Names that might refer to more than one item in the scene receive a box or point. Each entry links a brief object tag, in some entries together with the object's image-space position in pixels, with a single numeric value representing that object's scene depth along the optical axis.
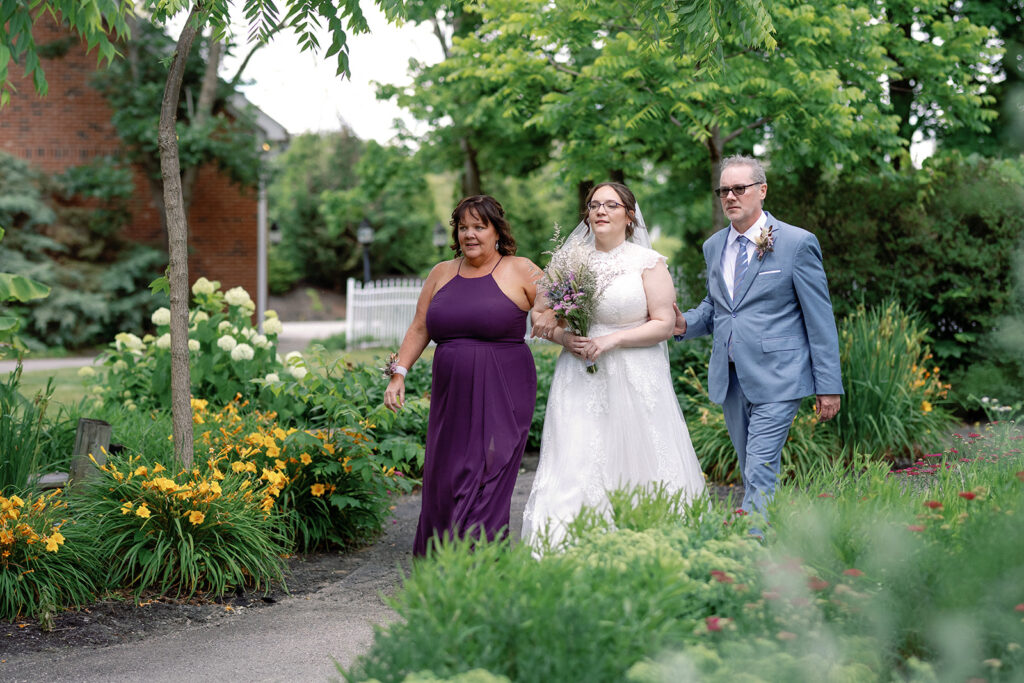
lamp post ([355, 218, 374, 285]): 29.86
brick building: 21.47
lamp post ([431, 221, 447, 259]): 30.38
